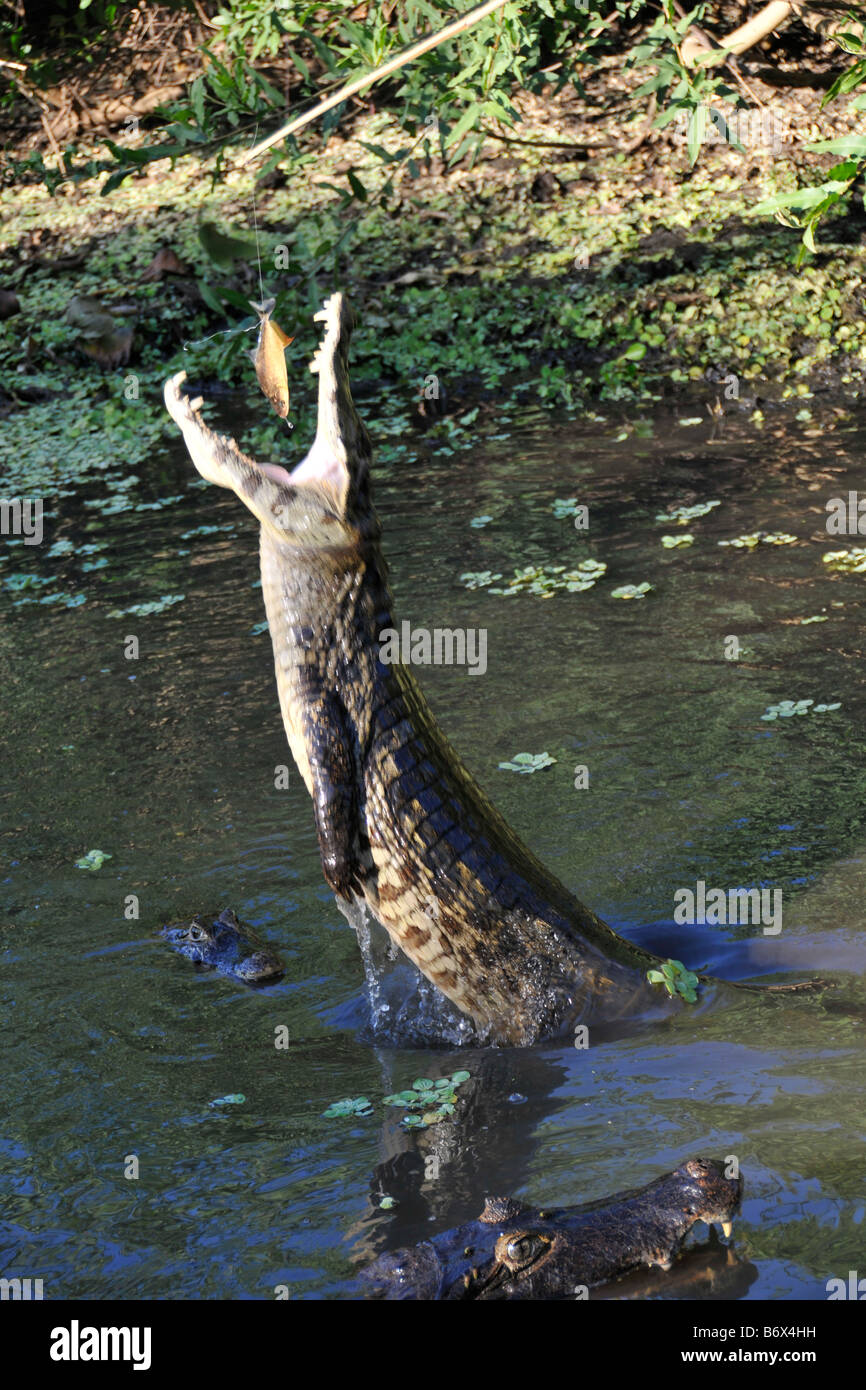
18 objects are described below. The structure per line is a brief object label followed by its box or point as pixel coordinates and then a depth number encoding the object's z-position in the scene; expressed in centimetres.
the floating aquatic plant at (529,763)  624
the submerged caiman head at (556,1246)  326
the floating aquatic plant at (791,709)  640
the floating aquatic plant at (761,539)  828
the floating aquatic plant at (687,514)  888
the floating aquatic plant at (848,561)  777
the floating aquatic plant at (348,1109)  417
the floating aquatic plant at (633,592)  785
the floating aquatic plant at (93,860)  587
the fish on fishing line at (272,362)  451
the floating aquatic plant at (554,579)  809
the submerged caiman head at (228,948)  500
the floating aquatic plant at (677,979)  446
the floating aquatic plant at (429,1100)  411
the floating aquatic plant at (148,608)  857
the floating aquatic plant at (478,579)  830
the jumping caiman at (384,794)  423
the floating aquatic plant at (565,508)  923
